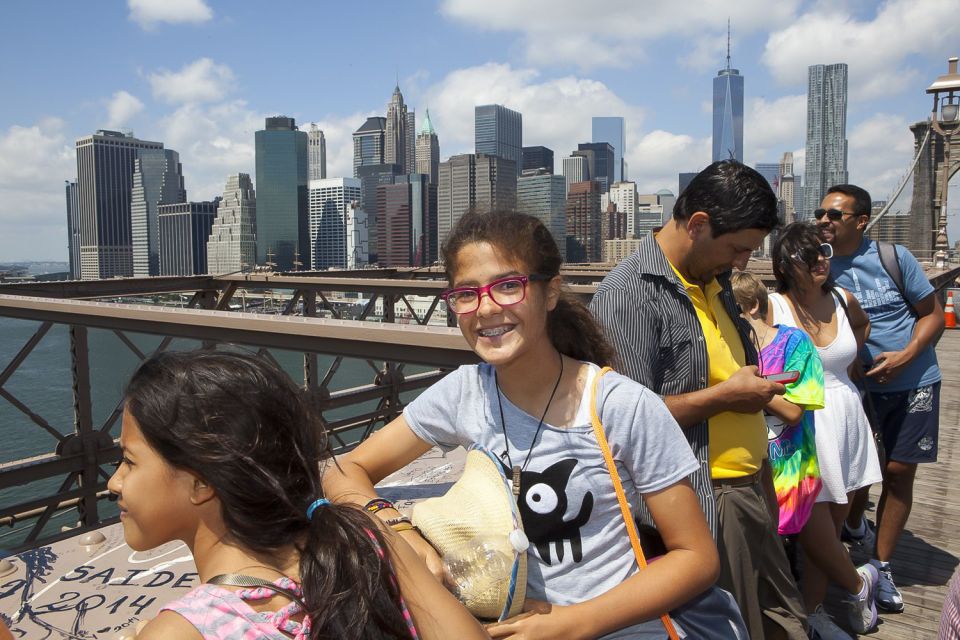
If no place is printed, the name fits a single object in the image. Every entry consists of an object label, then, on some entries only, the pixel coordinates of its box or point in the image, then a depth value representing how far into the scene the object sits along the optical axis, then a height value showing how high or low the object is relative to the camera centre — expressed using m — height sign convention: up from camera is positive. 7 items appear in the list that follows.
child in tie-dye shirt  2.13 -0.51
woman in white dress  2.36 -0.53
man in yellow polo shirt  1.67 -0.21
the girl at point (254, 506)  1.03 -0.35
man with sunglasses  2.94 -0.33
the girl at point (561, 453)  1.25 -0.33
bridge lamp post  13.11 +5.12
